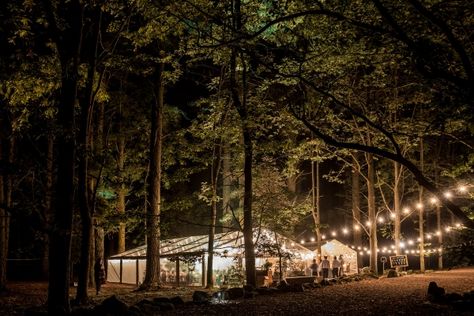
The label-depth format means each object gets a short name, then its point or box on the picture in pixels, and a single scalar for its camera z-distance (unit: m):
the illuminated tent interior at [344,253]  25.70
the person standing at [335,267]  21.73
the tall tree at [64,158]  8.85
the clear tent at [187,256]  19.05
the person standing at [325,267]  21.01
